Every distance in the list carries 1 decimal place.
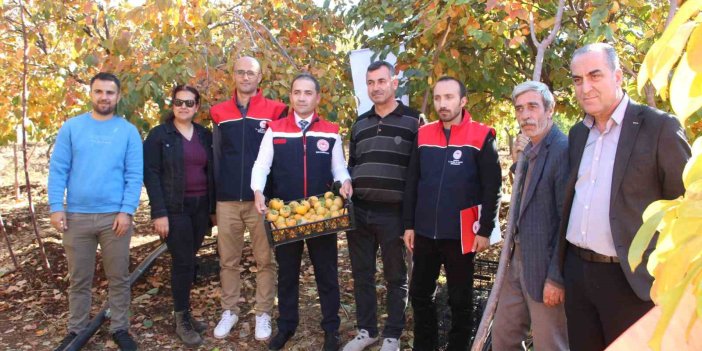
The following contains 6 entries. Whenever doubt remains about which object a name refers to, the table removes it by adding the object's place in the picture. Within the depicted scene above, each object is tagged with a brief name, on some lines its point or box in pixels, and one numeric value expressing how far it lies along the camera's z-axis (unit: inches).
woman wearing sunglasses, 162.2
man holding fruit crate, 154.2
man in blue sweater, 152.6
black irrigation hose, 158.1
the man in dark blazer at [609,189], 89.8
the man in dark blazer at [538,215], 111.9
